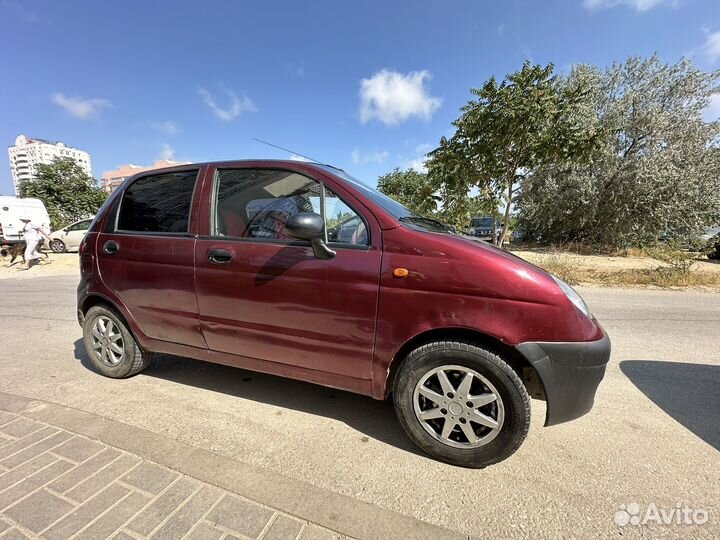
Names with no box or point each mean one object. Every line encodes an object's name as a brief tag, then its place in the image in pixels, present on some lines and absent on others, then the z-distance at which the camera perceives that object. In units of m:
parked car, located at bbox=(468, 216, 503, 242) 22.90
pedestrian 11.27
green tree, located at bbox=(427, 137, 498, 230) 10.68
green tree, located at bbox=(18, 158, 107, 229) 25.44
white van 13.70
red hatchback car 1.90
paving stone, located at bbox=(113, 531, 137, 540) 1.54
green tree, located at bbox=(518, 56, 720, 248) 14.60
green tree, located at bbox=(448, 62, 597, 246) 8.94
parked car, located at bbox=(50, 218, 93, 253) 14.33
